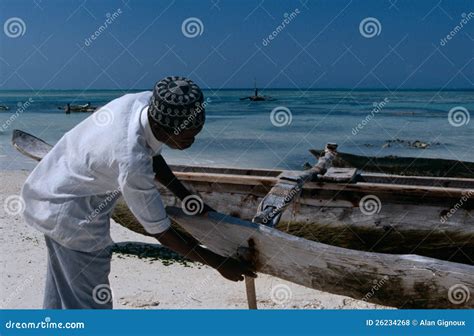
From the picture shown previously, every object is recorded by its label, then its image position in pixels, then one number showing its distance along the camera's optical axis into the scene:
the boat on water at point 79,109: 34.06
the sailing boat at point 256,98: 42.94
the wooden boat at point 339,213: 2.86
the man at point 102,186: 2.21
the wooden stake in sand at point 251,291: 3.42
